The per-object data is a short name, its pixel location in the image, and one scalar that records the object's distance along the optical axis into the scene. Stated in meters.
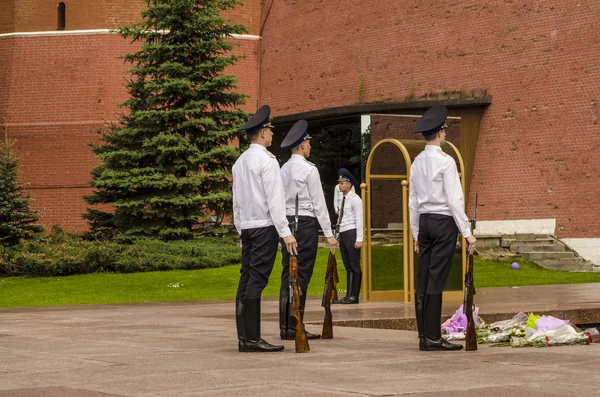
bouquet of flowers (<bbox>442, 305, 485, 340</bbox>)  16.72
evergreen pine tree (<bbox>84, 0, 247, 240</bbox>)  45.32
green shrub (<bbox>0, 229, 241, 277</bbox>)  41.68
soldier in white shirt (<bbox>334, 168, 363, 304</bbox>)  26.27
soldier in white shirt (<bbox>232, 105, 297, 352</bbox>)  14.89
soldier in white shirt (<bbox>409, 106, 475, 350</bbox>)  15.05
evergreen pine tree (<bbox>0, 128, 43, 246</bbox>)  46.33
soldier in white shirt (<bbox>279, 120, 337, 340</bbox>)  16.91
